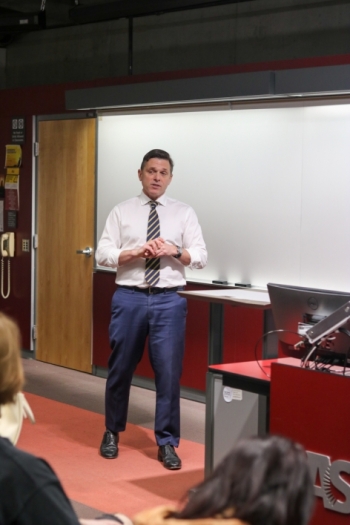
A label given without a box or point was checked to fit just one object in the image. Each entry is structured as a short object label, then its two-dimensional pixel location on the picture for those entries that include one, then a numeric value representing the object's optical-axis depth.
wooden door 7.41
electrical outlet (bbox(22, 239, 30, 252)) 8.05
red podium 3.20
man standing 4.79
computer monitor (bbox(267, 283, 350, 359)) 3.35
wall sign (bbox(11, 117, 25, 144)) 8.01
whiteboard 5.69
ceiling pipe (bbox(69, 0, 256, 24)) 6.50
